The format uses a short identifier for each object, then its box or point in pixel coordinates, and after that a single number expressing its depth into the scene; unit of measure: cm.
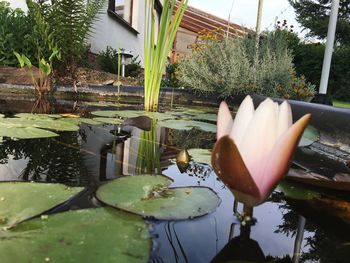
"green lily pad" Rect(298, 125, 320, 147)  117
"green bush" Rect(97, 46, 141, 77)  550
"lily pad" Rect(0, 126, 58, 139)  110
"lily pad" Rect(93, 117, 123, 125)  163
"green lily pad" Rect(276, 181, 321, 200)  72
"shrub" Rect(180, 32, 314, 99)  333
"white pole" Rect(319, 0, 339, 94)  448
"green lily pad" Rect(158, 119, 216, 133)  160
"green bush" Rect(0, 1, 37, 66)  361
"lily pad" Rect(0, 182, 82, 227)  51
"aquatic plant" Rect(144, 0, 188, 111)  197
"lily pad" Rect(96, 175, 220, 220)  57
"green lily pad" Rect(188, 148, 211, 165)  98
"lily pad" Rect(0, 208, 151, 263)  41
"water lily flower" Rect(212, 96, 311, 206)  42
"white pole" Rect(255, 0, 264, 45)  392
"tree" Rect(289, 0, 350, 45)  1366
